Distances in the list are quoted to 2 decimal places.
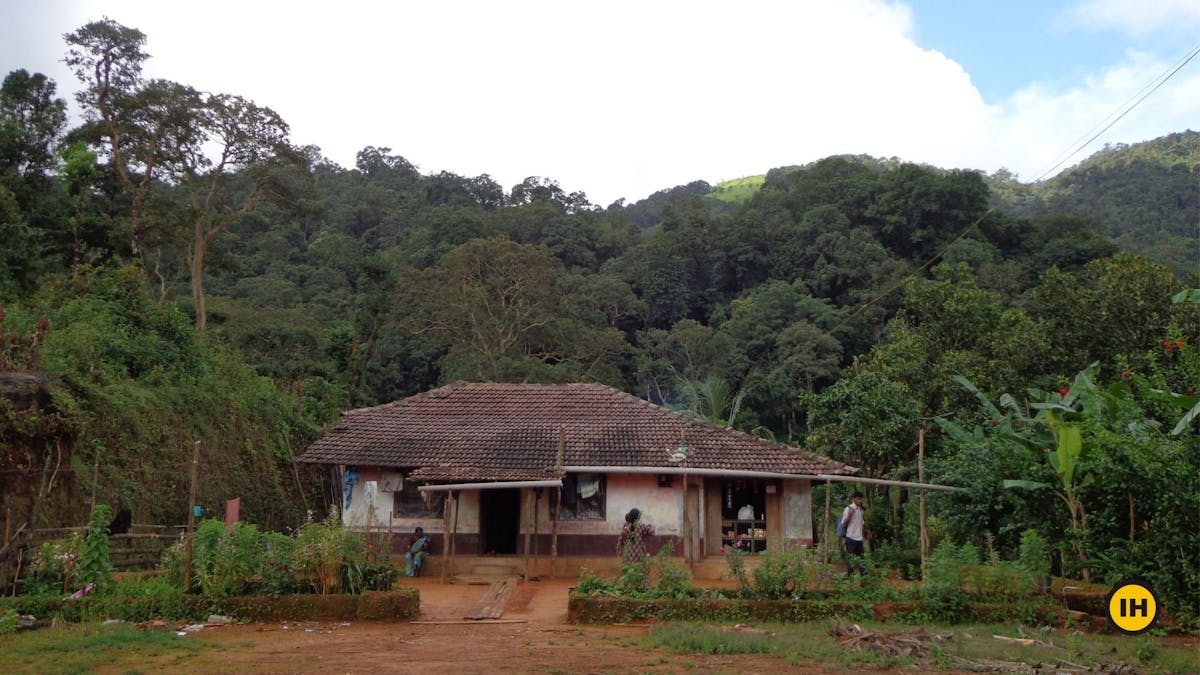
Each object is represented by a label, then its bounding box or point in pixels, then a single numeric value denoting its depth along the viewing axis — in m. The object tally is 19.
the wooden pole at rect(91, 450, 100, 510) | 14.63
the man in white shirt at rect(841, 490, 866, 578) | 15.84
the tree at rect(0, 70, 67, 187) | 26.39
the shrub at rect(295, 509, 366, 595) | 12.44
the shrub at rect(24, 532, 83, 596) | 12.23
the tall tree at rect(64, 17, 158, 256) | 28.41
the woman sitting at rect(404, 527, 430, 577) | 17.55
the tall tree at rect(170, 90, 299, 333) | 29.55
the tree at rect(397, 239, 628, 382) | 35.81
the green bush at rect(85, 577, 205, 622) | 11.84
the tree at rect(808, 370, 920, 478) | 19.61
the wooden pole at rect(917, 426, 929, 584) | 13.79
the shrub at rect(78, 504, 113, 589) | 12.05
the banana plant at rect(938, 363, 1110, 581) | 12.59
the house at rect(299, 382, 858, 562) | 17.86
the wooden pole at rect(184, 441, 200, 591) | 12.27
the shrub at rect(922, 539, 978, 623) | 12.23
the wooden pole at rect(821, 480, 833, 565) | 13.04
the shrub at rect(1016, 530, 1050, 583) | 12.26
